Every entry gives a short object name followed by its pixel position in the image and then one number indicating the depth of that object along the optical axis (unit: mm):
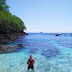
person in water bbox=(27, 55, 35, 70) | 7767
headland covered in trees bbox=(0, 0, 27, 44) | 23297
